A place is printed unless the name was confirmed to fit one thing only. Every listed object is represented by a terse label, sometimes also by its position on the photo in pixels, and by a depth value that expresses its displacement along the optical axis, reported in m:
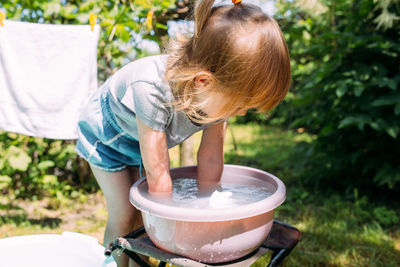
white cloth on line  1.96
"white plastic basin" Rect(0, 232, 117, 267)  1.28
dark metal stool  1.07
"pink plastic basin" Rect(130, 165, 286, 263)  0.97
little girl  1.03
